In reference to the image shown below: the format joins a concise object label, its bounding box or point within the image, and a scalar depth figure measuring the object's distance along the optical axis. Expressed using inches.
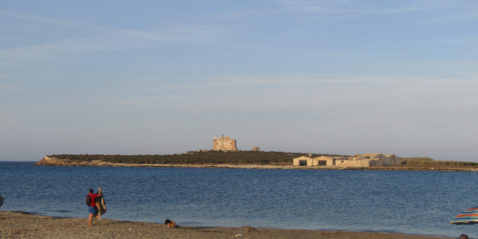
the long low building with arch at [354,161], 6037.9
